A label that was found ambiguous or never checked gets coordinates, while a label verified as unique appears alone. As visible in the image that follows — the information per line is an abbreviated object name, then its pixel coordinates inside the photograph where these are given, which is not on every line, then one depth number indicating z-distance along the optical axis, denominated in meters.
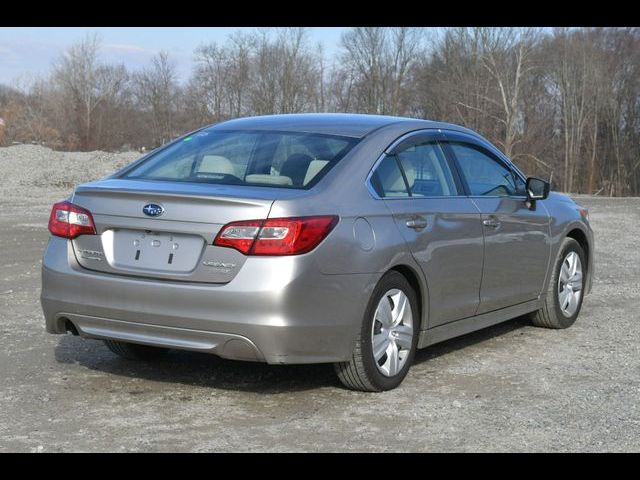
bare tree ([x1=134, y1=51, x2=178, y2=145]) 74.12
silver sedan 4.95
